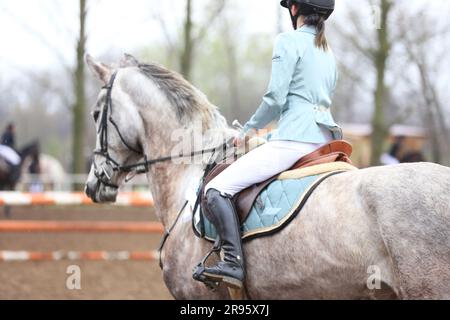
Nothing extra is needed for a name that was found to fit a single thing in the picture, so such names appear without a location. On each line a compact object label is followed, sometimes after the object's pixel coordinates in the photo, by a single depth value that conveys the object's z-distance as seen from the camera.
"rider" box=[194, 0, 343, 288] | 4.85
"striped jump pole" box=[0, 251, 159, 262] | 10.49
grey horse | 4.15
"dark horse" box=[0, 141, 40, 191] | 17.70
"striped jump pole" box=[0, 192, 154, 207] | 10.46
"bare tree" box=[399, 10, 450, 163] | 19.30
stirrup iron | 4.91
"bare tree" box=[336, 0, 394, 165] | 17.67
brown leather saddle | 4.91
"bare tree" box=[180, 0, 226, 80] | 20.14
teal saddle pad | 4.66
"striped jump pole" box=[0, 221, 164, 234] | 10.50
